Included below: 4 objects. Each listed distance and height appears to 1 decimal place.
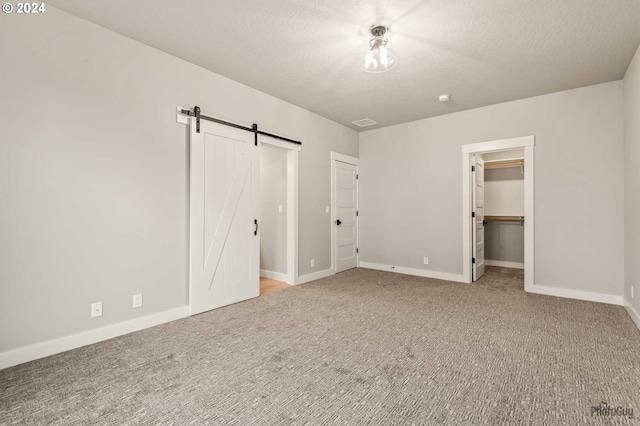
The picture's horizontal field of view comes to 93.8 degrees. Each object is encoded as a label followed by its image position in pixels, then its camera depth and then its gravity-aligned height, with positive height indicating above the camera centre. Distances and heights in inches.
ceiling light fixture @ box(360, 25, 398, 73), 108.7 +58.7
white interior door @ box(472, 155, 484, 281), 197.5 -2.2
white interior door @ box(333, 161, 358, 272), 223.0 -0.8
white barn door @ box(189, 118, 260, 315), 135.2 -1.4
